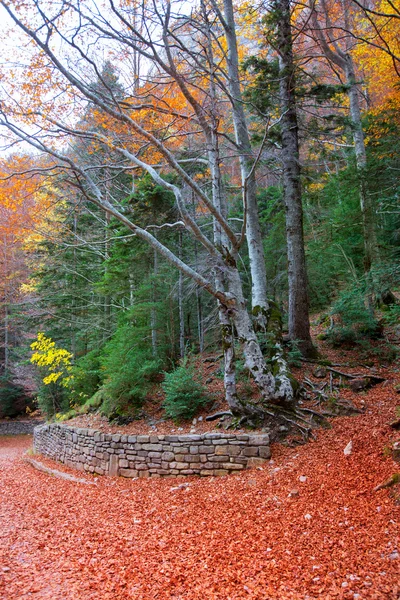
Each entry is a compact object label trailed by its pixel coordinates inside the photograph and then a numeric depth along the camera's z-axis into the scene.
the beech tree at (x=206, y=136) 5.46
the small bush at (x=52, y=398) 12.65
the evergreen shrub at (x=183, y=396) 6.19
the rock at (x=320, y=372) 6.16
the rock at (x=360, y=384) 5.76
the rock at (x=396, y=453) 3.66
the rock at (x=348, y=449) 4.21
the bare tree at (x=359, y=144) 7.23
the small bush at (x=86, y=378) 10.00
